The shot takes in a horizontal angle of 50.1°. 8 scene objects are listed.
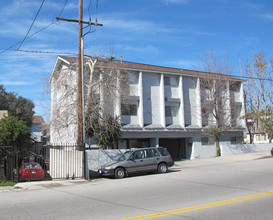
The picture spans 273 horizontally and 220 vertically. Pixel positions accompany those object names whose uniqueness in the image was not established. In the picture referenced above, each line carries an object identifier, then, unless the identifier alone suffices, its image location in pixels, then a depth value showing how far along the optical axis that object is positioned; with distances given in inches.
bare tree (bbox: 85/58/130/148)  767.1
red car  602.5
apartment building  1053.2
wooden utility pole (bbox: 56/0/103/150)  642.2
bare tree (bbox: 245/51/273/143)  1233.4
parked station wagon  610.9
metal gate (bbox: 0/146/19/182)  563.9
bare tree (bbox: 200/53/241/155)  1119.0
